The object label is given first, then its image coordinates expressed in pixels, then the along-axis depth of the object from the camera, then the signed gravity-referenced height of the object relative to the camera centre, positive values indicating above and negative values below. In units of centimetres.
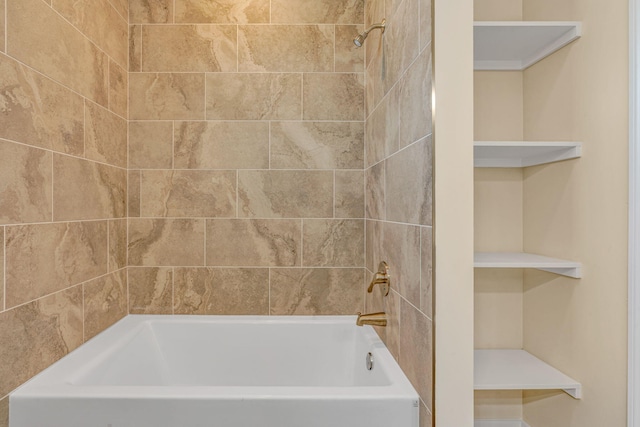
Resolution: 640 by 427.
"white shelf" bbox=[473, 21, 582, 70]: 134 +60
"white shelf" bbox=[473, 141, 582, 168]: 131 +20
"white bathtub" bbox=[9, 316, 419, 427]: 119 -60
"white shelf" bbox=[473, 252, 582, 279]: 130 -18
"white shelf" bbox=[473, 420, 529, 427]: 169 -89
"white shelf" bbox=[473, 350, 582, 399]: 133 -58
